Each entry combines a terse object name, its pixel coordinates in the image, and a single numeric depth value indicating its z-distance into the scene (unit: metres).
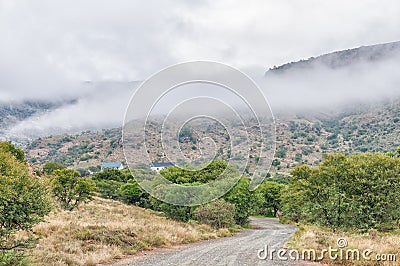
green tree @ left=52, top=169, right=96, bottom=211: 43.47
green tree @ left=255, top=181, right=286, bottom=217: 79.56
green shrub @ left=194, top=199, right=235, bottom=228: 33.05
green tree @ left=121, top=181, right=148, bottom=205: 62.38
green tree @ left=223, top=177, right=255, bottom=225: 41.69
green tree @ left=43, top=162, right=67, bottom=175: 78.56
